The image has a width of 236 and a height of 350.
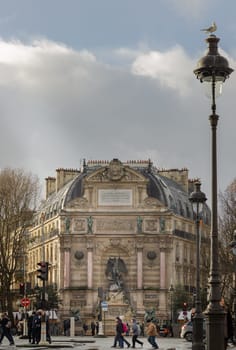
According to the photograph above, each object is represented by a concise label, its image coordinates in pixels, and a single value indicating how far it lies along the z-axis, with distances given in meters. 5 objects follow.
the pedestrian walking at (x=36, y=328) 46.22
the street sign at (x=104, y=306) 85.66
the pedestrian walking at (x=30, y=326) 49.11
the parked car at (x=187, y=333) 57.38
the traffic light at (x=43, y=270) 45.31
